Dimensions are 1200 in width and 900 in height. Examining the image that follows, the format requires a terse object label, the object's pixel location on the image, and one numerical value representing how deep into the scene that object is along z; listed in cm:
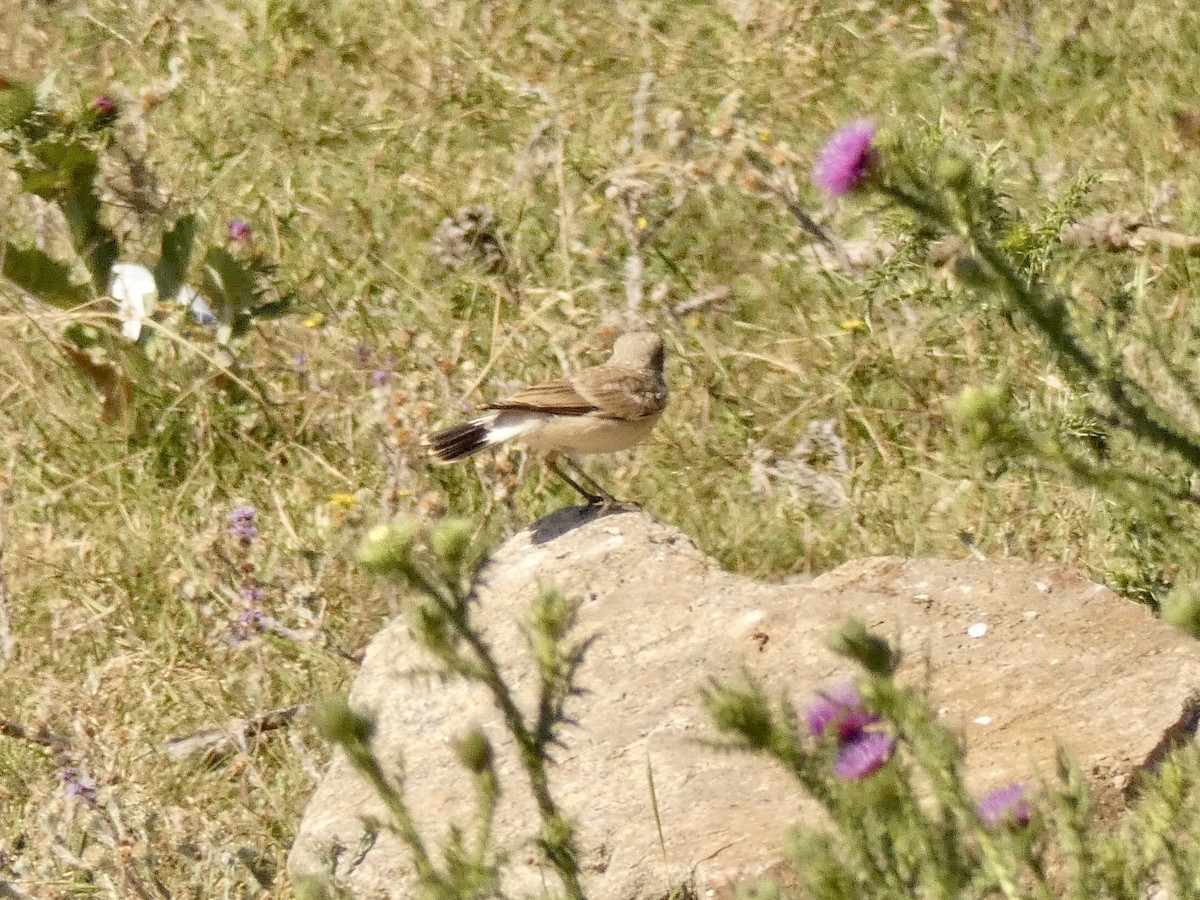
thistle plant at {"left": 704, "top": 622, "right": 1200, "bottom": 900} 436
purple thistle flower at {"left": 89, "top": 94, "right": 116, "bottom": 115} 1259
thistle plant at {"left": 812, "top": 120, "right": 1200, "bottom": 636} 533
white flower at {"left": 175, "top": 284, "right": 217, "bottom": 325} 1305
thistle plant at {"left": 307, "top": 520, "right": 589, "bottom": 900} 437
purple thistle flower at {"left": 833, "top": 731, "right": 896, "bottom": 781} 453
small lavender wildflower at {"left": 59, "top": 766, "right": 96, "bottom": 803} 871
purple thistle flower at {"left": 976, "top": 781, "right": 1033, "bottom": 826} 496
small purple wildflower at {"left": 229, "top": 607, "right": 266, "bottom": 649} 1048
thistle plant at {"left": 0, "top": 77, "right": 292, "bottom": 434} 1239
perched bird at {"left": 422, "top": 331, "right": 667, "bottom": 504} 1109
